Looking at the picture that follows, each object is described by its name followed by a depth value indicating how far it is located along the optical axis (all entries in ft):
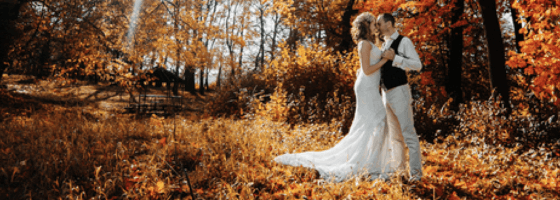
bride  11.27
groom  10.69
